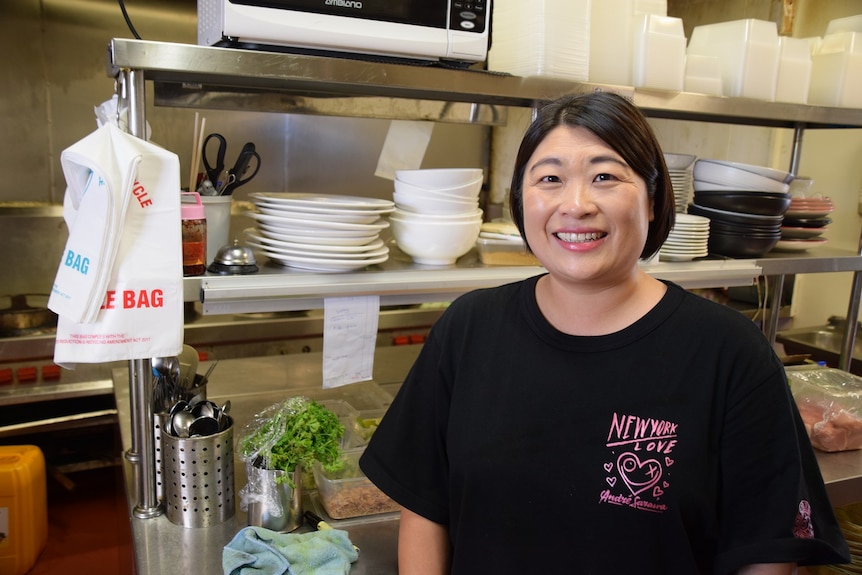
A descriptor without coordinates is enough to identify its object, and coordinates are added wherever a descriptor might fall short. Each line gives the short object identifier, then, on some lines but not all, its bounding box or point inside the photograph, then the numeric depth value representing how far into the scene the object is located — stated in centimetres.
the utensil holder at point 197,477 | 148
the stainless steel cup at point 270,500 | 149
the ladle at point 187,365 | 167
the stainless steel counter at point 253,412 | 141
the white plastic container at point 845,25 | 259
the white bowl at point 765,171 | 220
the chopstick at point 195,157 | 169
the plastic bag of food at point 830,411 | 197
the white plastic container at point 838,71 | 238
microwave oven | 144
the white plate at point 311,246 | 158
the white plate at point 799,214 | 241
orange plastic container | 267
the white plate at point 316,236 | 158
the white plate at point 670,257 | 208
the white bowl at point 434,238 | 175
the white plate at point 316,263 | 158
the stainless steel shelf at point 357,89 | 138
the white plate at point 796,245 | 241
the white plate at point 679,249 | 207
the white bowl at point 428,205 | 175
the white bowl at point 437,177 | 172
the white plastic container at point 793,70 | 228
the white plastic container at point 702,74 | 212
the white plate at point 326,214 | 157
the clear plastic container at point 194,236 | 145
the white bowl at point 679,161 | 225
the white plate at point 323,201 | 157
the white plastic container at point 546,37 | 181
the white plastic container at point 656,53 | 199
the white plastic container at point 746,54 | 217
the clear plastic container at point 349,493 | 159
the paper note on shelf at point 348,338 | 162
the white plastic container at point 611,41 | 198
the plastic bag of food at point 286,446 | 147
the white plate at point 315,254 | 159
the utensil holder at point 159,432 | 153
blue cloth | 132
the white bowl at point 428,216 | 175
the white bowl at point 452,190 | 174
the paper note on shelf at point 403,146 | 198
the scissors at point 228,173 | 170
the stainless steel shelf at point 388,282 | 147
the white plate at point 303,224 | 157
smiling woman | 111
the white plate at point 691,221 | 206
